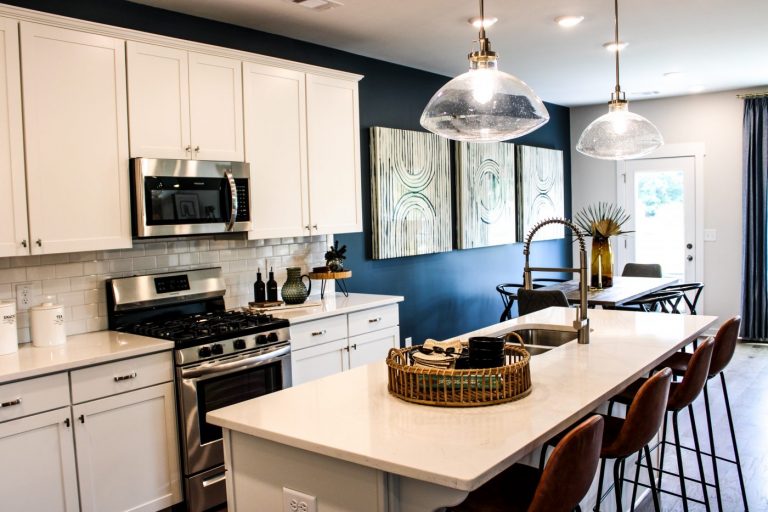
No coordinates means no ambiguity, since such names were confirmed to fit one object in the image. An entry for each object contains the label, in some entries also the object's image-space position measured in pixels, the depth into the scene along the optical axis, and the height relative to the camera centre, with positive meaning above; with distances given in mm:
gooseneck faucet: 2791 -290
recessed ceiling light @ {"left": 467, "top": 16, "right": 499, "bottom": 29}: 4219 +1330
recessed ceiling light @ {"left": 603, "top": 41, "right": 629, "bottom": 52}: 4934 +1355
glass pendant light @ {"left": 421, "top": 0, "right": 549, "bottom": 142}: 2326 +449
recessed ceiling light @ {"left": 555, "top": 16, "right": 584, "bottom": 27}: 4238 +1329
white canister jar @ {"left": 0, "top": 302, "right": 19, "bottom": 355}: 2977 -377
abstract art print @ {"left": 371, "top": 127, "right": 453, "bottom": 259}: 5207 +326
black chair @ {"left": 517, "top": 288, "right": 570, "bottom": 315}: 4348 -469
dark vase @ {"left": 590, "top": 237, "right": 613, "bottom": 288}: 5230 -291
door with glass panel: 7488 +130
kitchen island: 1632 -542
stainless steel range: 3217 -571
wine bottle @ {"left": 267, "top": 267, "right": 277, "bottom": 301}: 4195 -324
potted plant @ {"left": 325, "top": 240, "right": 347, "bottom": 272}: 4469 -163
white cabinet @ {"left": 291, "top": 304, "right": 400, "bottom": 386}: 3810 -656
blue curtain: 6926 +45
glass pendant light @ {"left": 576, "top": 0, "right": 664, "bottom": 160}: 3604 +499
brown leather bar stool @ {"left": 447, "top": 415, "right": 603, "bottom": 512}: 1641 -661
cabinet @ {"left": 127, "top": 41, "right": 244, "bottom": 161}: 3361 +717
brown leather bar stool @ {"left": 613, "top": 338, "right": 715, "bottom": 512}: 2629 -640
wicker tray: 2025 -471
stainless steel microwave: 3355 +224
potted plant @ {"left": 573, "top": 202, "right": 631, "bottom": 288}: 5160 -206
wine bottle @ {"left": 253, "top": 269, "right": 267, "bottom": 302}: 4180 -333
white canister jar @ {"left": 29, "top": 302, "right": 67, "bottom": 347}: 3131 -384
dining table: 4582 -481
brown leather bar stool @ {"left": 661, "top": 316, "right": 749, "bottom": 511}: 2971 -590
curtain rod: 6878 +1320
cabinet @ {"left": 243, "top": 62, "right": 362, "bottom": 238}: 3939 +529
